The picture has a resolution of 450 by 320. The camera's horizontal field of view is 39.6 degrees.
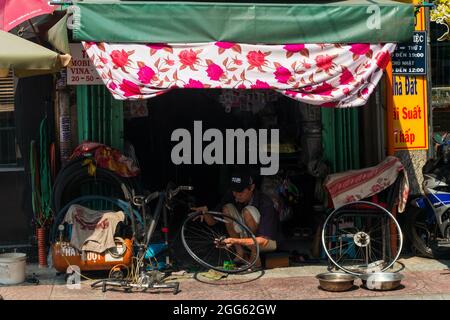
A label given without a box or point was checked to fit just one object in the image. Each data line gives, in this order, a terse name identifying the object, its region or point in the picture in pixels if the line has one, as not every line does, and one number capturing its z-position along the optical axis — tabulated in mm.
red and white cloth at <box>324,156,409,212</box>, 7672
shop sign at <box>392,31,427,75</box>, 8109
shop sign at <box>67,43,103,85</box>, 7777
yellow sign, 8328
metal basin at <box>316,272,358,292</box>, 6750
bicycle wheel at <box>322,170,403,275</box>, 7520
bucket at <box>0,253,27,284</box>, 7117
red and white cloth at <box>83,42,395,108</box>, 6652
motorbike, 7711
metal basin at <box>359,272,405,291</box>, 6789
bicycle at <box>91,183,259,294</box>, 6879
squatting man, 7488
